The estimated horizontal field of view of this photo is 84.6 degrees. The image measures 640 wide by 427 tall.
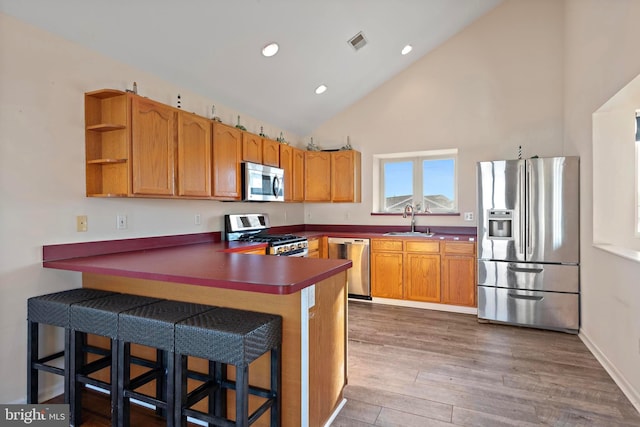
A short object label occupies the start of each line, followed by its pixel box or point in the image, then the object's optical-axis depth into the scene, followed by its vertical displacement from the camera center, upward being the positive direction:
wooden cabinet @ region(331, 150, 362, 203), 4.91 +0.50
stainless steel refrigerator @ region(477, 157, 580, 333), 3.45 -0.33
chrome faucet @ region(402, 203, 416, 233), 4.77 -0.04
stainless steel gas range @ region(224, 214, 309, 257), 3.63 -0.29
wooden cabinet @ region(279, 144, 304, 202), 4.56 +0.53
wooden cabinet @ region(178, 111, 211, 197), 2.91 +0.48
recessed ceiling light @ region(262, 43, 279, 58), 3.22 +1.50
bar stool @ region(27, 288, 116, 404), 1.98 -0.64
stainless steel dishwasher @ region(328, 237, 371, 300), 4.57 -0.68
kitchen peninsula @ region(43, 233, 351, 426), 1.73 -0.46
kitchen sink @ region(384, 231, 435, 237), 4.42 -0.30
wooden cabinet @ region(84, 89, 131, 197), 2.45 +0.49
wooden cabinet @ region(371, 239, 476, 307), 4.06 -0.73
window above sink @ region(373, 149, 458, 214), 4.80 +0.42
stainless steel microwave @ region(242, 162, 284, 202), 3.67 +0.31
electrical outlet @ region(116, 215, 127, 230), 2.72 -0.08
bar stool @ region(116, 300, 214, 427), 1.69 -0.63
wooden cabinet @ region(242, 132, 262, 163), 3.71 +0.69
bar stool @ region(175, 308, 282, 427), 1.53 -0.63
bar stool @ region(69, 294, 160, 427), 1.86 -0.64
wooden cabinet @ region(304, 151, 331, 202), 4.97 +0.49
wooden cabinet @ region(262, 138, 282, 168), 4.06 +0.70
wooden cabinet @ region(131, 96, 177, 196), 2.51 +0.49
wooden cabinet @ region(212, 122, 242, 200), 3.30 +0.48
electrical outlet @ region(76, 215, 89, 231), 2.43 -0.08
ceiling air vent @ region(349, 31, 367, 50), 3.67 +1.81
